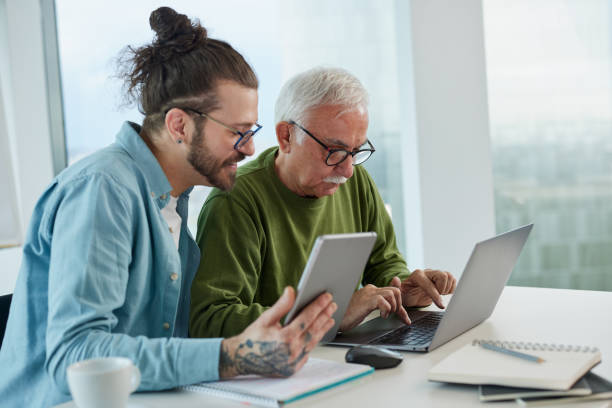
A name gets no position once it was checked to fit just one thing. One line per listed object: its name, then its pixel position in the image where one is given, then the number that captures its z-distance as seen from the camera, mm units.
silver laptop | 1303
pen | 1060
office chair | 1476
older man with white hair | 1647
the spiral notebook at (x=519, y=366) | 984
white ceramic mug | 869
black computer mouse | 1189
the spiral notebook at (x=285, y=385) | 1021
